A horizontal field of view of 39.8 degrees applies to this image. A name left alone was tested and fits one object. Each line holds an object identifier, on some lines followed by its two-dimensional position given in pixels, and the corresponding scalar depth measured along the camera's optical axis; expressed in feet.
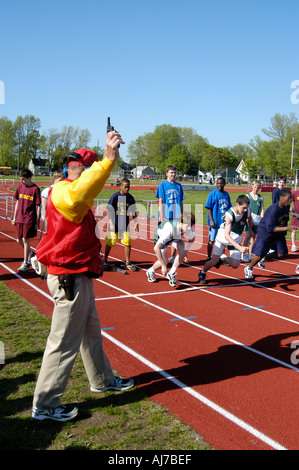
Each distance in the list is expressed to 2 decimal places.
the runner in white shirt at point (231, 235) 26.73
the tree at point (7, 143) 272.31
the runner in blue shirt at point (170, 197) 28.86
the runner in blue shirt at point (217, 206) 32.89
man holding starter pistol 11.00
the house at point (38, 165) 301.02
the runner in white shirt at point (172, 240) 26.04
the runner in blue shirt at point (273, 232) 27.43
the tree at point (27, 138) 289.74
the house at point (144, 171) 382.77
